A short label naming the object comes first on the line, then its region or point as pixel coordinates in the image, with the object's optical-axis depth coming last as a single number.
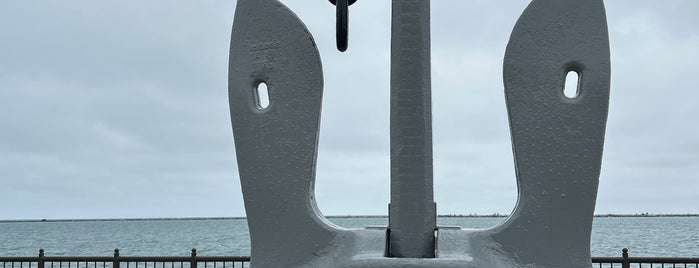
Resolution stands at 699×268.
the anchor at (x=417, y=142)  4.14
